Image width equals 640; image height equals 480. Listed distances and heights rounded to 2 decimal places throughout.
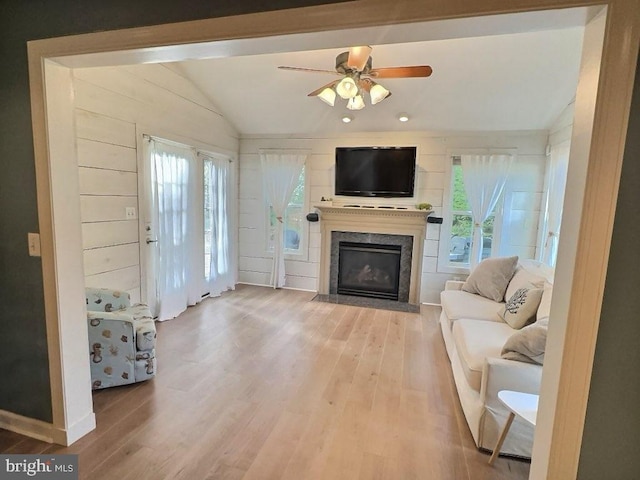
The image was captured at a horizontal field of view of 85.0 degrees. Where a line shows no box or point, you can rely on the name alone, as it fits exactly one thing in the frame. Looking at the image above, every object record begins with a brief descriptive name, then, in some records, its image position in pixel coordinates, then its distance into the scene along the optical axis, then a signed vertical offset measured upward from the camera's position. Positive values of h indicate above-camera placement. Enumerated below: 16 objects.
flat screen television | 4.69 +0.47
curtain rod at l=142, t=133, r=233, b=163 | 3.59 +0.61
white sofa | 1.96 -0.97
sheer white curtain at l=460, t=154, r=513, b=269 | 4.41 +0.35
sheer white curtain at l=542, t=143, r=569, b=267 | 3.64 +0.16
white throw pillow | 2.98 -0.63
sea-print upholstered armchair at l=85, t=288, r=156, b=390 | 2.52 -1.12
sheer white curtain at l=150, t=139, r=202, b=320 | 3.76 -0.31
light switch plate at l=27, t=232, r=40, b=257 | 1.81 -0.26
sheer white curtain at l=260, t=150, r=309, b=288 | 5.13 +0.29
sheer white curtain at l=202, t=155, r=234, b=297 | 4.70 -0.34
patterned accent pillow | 2.70 -0.77
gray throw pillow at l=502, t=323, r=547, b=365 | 1.94 -0.76
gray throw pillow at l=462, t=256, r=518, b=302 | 3.57 -0.71
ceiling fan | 2.47 +1.00
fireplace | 4.88 -0.86
